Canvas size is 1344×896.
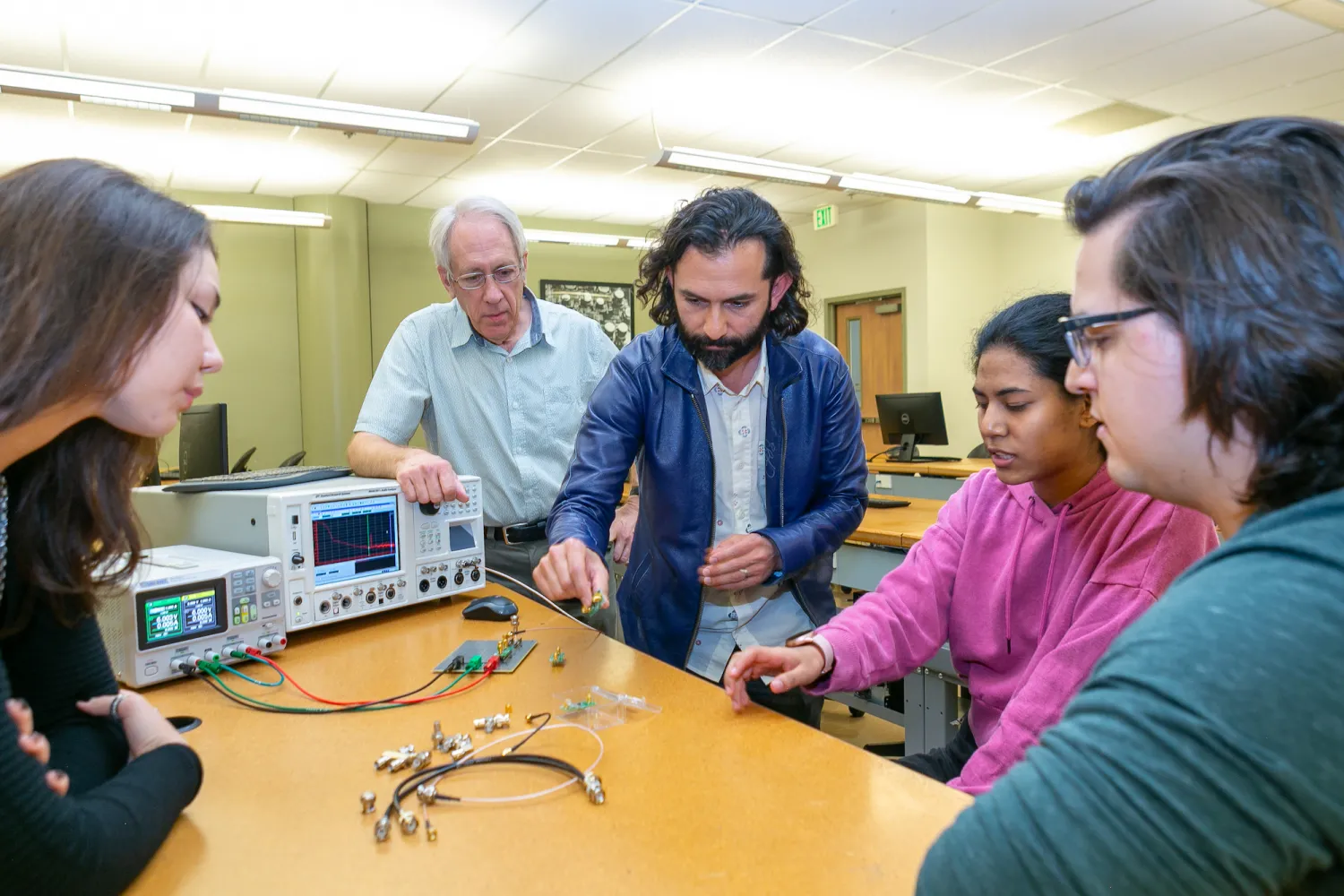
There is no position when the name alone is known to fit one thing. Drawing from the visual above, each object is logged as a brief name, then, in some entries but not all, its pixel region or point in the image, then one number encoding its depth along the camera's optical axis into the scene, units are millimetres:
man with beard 1751
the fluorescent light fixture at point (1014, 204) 6617
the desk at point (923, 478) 5102
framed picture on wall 8719
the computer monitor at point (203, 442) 3768
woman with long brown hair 791
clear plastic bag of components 1226
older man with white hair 2238
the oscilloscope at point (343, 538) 1630
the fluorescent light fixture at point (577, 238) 6930
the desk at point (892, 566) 2332
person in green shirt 467
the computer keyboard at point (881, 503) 3791
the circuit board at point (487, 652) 1479
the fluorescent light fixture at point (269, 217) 5852
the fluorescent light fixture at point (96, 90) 3582
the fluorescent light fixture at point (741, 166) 4977
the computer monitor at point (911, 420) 5906
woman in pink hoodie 1234
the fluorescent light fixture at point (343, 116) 3877
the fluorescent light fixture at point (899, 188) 5887
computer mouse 1747
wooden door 8320
